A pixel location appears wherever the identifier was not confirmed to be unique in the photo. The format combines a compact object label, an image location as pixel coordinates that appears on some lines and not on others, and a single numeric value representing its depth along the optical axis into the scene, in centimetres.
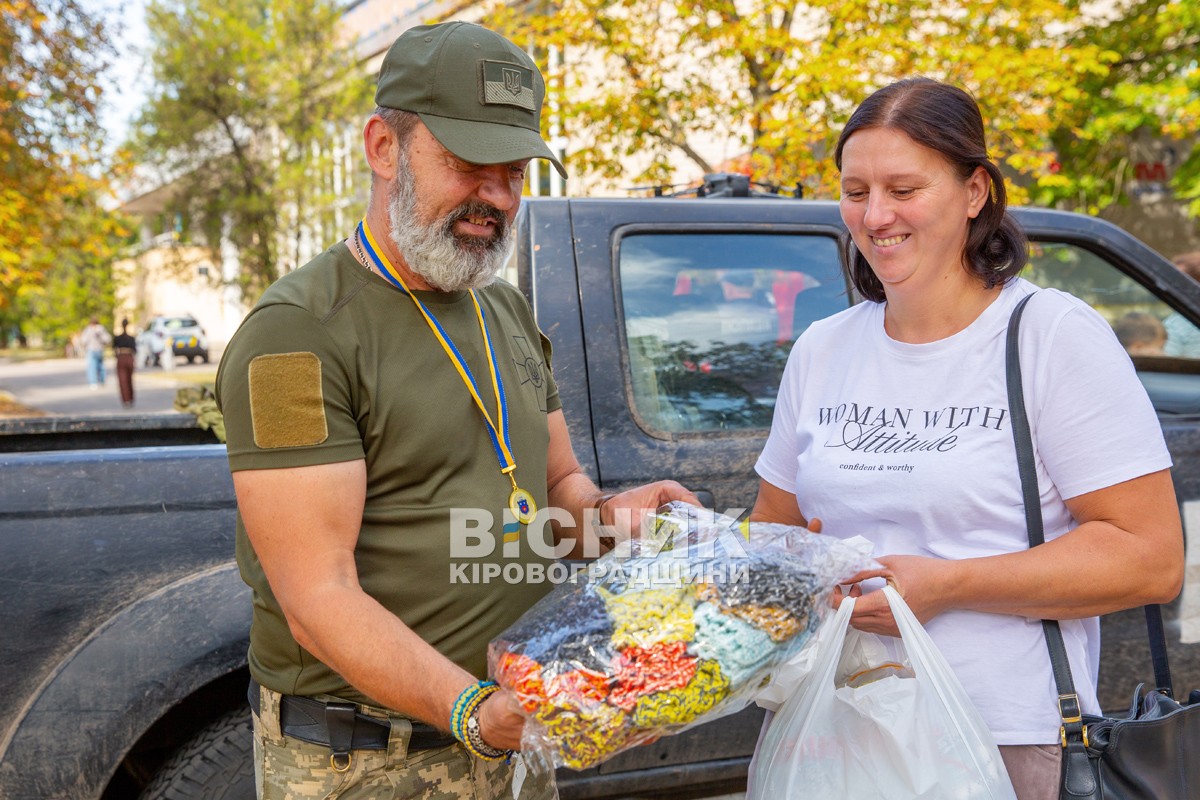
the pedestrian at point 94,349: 2353
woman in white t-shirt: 155
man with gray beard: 147
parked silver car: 3086
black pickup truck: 218
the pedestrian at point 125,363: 1795
